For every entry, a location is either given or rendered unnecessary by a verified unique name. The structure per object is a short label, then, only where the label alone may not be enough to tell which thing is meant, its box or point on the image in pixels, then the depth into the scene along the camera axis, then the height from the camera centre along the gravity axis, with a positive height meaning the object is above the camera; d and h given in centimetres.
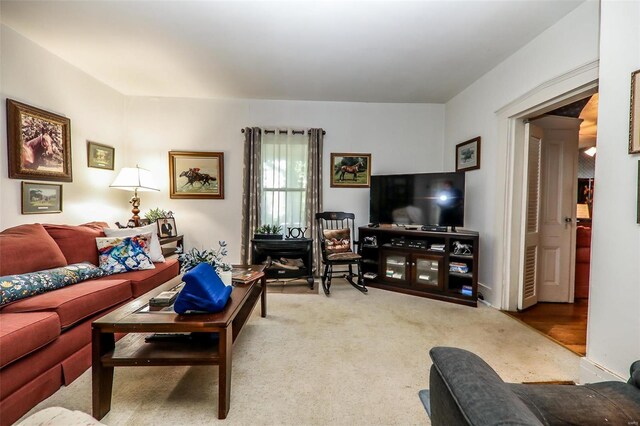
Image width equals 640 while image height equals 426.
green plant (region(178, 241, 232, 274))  199 -41
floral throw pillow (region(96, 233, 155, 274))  251 -50
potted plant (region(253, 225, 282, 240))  374 -41
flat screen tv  329 +8
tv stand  316 -72
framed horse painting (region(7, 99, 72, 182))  242 +56
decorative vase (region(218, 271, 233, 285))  199 -55
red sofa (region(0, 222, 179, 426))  137 -70
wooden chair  354 -54
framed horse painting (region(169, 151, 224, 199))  403 +42
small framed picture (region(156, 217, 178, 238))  376 -35
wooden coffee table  140 -82
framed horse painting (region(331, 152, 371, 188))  421 +54
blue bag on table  148 -52
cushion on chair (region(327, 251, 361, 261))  351 -68
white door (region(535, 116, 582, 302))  313 -3
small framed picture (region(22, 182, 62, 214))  254 +4
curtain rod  406 +110
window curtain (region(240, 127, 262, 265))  401 +23
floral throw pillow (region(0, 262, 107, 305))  169 -56
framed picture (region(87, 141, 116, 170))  328 +59
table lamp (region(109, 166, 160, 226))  329 +27
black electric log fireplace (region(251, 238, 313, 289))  366 -68
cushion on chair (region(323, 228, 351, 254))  375 -51
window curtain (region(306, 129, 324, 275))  408 +35
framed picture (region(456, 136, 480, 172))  338 +67
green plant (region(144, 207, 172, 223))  378 -18
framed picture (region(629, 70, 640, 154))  146 +49
